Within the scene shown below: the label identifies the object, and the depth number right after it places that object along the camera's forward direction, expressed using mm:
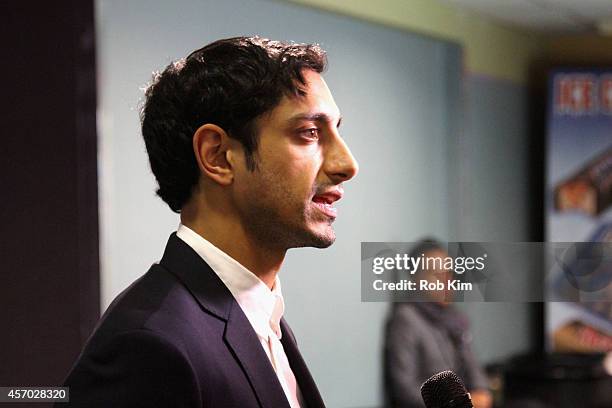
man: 2341
